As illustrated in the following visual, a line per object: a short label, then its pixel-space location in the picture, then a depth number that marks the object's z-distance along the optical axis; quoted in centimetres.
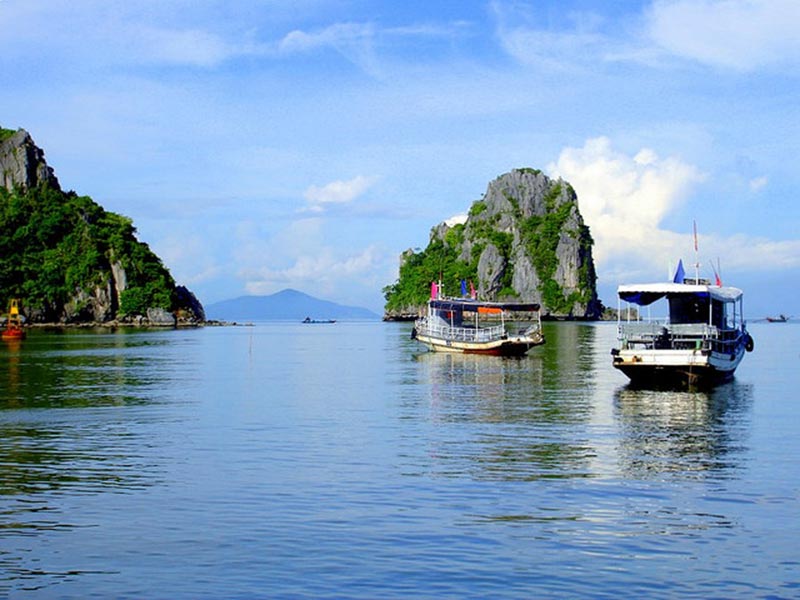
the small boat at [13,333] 12336
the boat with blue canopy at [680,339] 4688
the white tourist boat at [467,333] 7969
